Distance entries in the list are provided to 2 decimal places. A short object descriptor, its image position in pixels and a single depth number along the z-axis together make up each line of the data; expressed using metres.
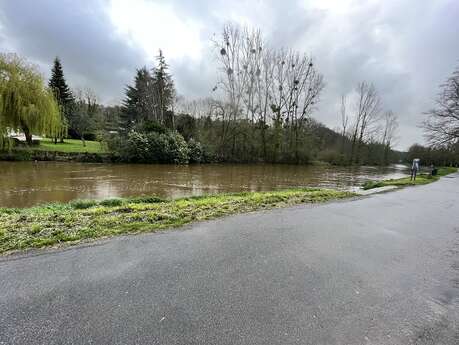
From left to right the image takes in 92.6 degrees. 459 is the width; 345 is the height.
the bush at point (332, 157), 37.57
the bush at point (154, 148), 21.47
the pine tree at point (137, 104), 35.88
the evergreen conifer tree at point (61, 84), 33.30
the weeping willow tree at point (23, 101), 17.19
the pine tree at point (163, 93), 31.55
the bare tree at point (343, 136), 42.29
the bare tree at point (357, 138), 40.44
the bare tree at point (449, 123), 21.88
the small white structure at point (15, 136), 18.59
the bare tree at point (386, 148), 52.12
